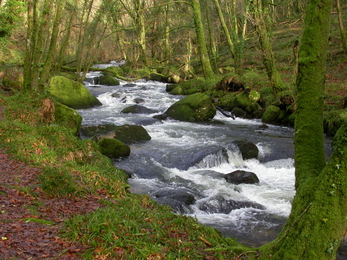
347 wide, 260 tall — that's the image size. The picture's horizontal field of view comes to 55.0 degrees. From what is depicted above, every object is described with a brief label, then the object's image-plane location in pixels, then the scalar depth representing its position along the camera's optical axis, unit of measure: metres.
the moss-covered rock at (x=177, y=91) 24.82
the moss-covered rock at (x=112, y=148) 11.13
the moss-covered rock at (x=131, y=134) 13.17
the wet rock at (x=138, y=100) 22.01
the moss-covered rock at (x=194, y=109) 17.81
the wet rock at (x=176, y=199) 7.62
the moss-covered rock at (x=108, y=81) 28.75
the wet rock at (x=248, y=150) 11.83
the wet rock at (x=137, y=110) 18.97
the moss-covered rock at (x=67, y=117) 11.09
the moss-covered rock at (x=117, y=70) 31.39
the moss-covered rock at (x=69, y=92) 18.56
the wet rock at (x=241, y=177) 9.70
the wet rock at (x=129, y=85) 28.42
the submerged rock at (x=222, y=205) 7.97
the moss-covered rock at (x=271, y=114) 17.06
